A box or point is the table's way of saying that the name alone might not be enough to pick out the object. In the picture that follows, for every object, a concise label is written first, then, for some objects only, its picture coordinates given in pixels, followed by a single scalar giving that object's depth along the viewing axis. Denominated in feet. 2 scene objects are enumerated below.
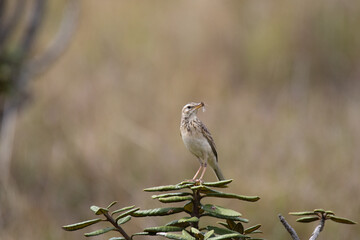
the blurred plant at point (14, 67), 55.93
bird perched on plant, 26.53
